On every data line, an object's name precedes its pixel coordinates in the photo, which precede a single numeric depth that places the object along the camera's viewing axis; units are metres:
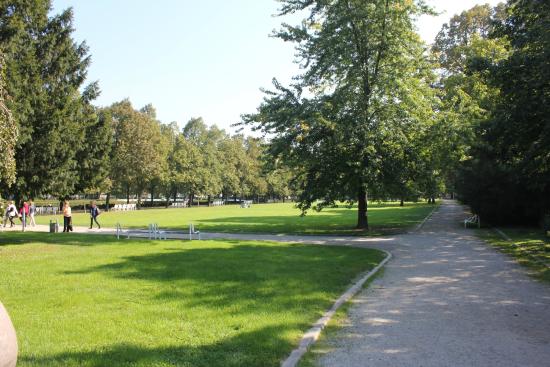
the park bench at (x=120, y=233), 20.60
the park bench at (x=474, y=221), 25.08
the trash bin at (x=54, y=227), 23.48
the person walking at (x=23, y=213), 25.09
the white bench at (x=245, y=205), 71.75
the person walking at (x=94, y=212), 26.91
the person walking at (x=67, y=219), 24.08
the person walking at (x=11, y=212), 26.33
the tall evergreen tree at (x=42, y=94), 15.24
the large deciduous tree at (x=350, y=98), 21.48
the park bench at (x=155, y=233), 19.73
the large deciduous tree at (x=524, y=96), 11.95
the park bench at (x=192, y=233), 18.75
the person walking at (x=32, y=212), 27.88
